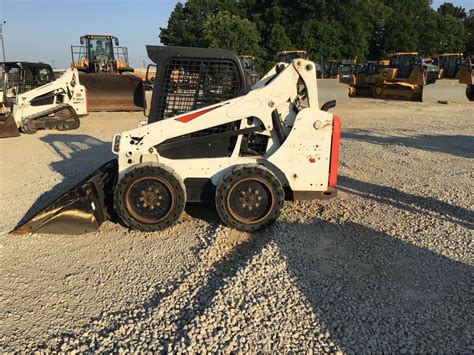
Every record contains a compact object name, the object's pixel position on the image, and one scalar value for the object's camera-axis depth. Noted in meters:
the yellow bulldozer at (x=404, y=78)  20.58
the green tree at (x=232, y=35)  43.06
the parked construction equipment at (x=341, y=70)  25.68
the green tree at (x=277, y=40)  45.62
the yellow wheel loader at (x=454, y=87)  20.00
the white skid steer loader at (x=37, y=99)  11.93
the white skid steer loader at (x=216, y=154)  4.65
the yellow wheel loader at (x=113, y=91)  15.62
